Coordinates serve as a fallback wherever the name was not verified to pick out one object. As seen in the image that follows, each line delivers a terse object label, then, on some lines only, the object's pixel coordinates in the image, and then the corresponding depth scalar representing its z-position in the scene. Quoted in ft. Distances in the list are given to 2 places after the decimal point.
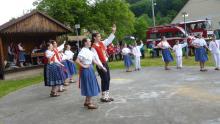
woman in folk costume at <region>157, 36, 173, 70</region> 40.98
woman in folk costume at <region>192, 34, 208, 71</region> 35.94
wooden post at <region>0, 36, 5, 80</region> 46.45
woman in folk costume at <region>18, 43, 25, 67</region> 52.27
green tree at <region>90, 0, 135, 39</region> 99.17
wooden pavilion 47.65
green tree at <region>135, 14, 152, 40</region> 155.79
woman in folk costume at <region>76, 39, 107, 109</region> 20.44
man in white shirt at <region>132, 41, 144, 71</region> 43.53
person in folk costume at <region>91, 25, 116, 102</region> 21.73
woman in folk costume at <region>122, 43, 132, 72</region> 43.08
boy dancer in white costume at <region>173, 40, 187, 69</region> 41.17
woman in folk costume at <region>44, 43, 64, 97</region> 25.74
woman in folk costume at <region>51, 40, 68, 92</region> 26.34
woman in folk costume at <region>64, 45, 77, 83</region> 32.83
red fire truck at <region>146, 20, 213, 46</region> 69.72
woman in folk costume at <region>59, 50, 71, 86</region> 29.14
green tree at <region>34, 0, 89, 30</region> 89.34
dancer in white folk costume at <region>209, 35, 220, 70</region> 36.53
